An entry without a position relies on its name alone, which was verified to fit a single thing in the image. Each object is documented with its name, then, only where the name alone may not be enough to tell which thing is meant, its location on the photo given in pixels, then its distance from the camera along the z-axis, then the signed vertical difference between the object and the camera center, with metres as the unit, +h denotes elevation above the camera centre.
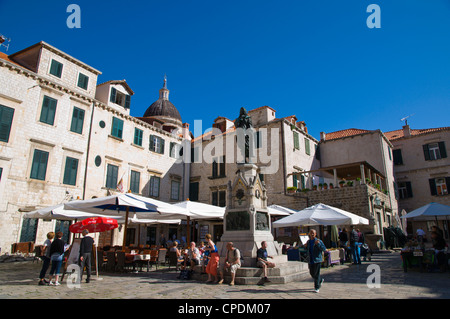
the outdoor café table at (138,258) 9.74 -0.75
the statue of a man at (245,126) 10.16 +3.61
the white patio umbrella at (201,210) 12.26 +1.02
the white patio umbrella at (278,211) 16.06 +1.32
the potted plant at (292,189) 21.67 +3.22
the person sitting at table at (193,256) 8.93 -0.63
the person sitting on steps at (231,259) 7.69 -0.62
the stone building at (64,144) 15.16 +5.37
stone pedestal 8.76 +0.50
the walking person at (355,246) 12.31 -0.41
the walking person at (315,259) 6.39 -0.49
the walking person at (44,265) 7.35 -0.76
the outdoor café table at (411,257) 9.66 -0.68
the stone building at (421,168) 24.91 +5.70
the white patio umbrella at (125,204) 9.34 +0.95
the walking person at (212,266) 7.95 -0.80
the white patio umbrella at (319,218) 11.70 +0.69
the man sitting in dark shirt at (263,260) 7.61 -0.63
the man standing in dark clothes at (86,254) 7.68 -0.50
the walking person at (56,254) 7.38 -0.48
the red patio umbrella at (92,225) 8.90 +0.27
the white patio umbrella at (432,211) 11.71 +0.99
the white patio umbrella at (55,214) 11.67 +0.78
